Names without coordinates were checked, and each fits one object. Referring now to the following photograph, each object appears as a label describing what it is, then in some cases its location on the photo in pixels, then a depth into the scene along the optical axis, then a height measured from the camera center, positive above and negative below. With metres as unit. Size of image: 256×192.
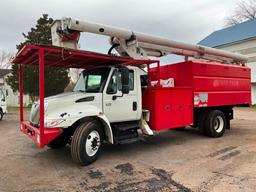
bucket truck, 6.05 +0.01
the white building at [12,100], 41.11 -0.86
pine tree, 27.89 +1.82
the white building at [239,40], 27.98 +5.81
